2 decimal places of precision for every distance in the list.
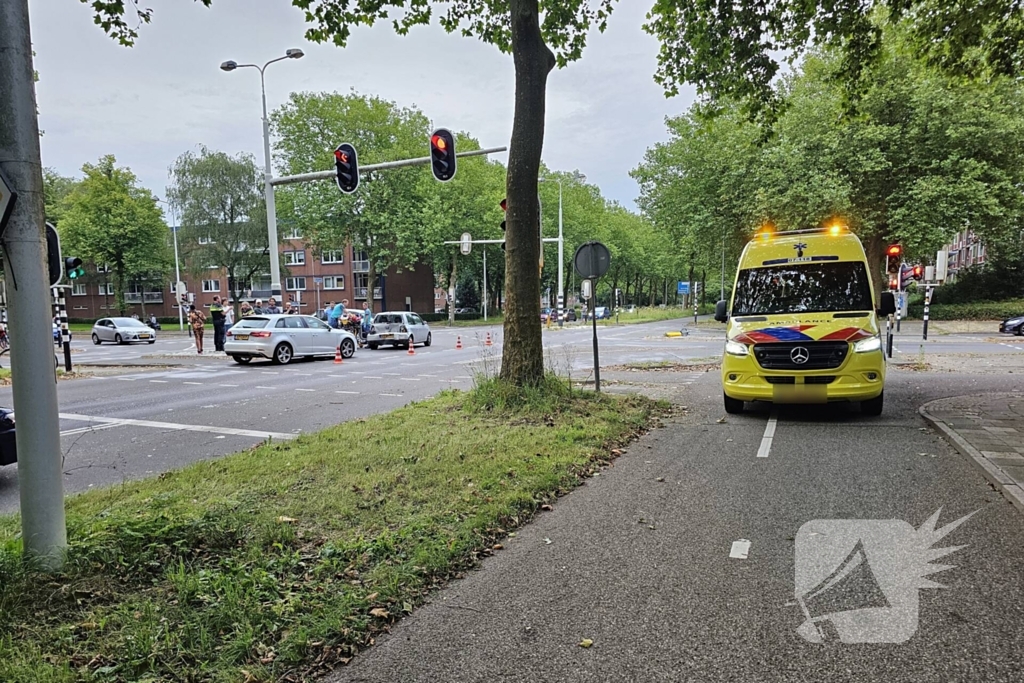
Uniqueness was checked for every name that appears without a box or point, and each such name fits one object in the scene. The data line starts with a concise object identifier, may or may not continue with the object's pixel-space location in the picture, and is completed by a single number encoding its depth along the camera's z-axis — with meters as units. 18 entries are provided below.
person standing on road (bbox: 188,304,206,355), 23.50
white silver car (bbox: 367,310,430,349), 26.38
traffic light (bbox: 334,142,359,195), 16.33
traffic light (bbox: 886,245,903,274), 17.77
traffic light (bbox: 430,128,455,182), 15.12
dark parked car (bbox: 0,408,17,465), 5.83
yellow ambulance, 7.91
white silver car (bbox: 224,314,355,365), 19.25
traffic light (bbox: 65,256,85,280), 15.78
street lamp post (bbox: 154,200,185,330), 51.38
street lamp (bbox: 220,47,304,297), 19.44
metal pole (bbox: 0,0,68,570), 3.26
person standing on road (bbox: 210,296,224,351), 23.17
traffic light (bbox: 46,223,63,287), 4.09
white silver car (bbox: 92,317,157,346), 35.34
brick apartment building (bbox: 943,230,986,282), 64.06
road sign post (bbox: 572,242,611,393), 10.29
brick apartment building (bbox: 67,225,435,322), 66.38
